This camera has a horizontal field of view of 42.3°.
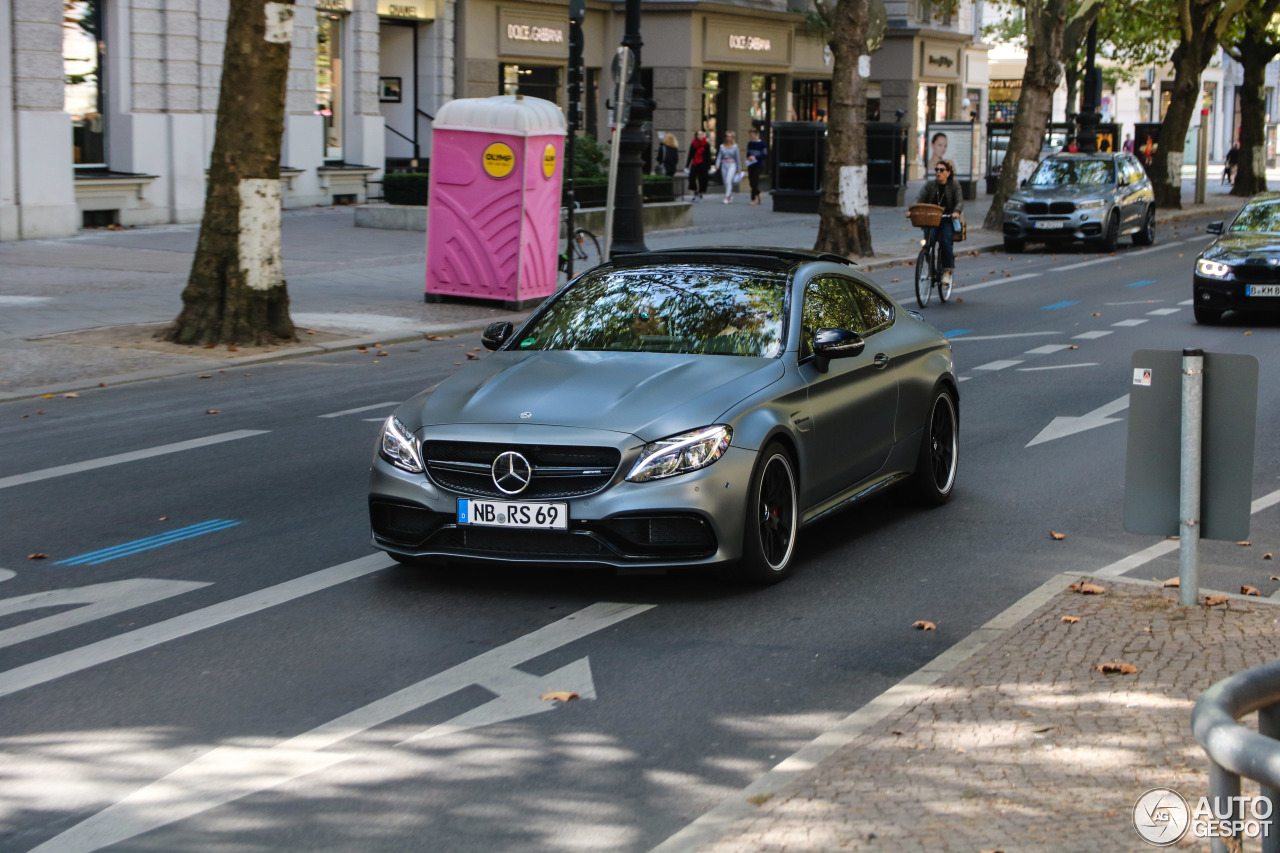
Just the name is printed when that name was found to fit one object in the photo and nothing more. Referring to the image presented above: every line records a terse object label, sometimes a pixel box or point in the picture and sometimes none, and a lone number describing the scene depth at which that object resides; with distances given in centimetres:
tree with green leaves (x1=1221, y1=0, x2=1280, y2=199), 4800
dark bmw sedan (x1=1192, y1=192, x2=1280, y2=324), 1797
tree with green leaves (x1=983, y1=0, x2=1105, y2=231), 3400
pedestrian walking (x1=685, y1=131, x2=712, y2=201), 4075
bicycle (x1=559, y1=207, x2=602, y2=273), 2131
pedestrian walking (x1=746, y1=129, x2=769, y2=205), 4131
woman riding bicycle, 2022
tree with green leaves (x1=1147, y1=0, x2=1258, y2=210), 4356
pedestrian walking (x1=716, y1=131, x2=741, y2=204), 4138
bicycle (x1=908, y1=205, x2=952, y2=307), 1989
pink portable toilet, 1895
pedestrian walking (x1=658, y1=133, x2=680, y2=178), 4025
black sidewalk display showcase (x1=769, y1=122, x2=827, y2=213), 3819
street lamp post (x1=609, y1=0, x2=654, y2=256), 2361
